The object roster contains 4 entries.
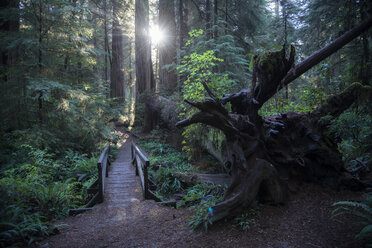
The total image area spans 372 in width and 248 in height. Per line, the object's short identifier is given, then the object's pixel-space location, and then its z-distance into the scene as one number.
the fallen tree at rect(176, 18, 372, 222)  4.04
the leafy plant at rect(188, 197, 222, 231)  3.80
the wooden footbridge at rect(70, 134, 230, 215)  6.31
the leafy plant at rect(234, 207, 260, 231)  3.58
